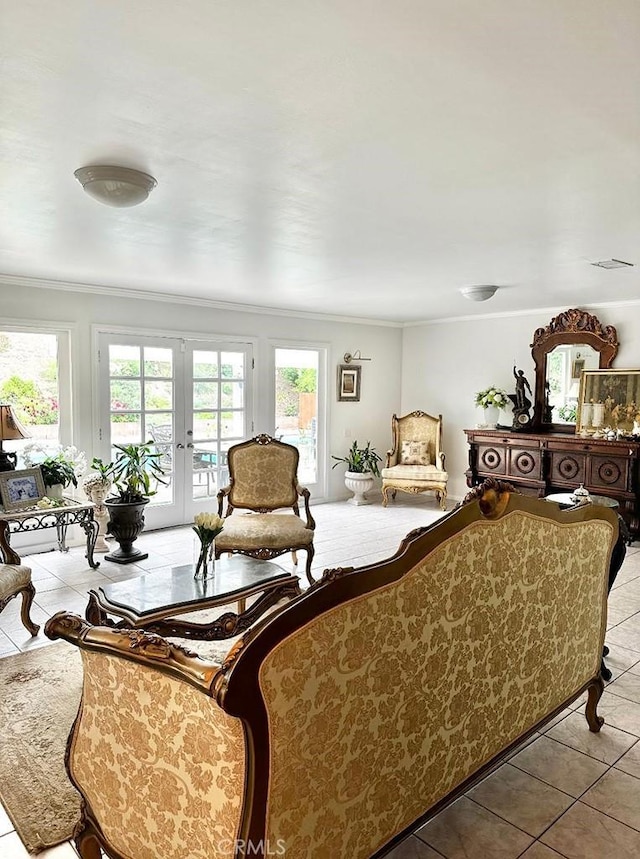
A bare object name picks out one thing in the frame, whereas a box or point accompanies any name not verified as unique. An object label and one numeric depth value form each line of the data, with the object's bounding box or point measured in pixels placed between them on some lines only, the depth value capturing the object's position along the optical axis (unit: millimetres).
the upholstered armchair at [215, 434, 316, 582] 4559
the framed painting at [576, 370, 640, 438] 6055
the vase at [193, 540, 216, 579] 3186
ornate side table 4141
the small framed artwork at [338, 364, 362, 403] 7508
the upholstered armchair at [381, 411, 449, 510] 7180
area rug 2027
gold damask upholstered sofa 1277
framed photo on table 4191
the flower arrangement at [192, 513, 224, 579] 3139
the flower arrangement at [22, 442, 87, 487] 4566
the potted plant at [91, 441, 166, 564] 4973
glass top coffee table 2781
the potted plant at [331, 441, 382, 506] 7383
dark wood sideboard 5676
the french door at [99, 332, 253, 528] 5656
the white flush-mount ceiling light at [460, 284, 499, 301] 5012
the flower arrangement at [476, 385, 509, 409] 6938
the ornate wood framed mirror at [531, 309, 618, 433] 6262
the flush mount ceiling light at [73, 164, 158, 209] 2387
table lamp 4125
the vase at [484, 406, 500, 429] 7055
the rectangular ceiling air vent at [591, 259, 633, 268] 4059
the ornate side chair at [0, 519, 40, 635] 3204
